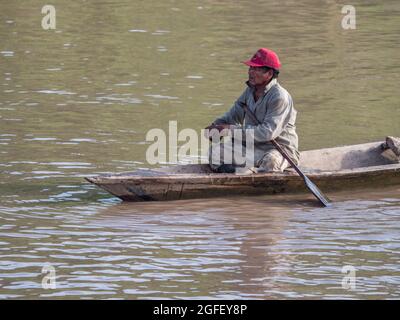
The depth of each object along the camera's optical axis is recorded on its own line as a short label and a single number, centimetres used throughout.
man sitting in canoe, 1784
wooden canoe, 1711
